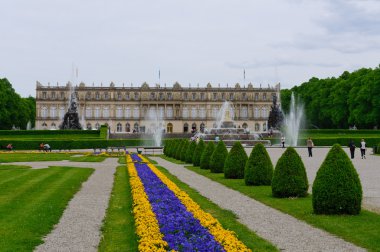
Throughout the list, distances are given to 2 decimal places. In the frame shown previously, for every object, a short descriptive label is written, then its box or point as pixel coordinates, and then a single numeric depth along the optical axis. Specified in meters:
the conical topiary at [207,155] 22.21
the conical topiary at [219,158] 20.38
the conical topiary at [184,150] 28.60
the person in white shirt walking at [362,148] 29.41
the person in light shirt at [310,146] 31.27
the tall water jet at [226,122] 58.61
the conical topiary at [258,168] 15.39
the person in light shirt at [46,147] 41.41
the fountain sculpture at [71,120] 64.94
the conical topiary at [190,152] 26.47
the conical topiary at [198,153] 24.31
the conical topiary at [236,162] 17.80
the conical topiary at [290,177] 12.59
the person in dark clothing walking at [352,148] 29.63
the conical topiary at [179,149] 30.11
